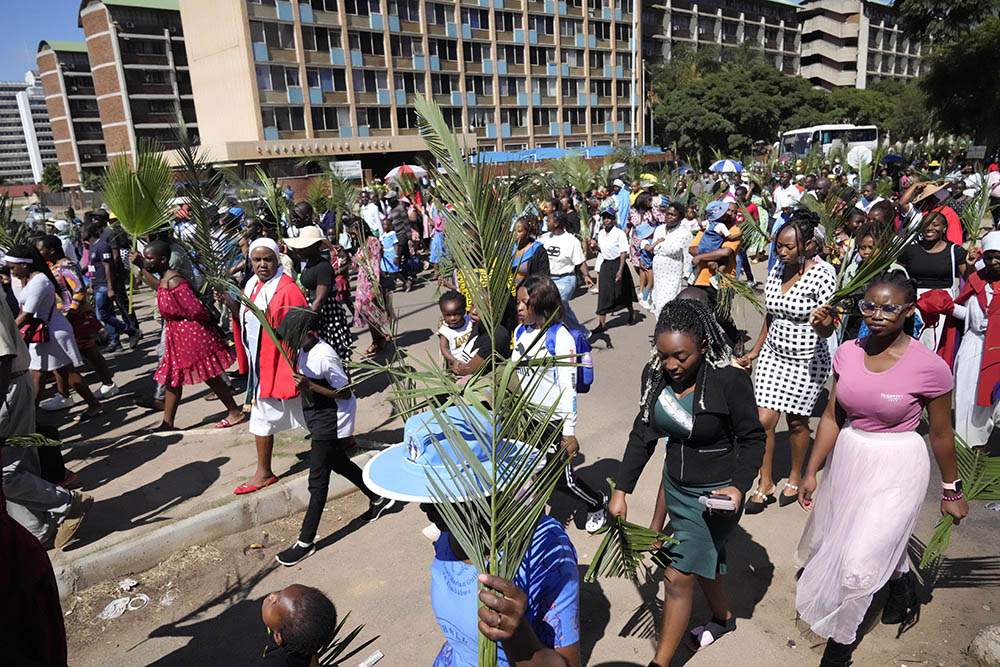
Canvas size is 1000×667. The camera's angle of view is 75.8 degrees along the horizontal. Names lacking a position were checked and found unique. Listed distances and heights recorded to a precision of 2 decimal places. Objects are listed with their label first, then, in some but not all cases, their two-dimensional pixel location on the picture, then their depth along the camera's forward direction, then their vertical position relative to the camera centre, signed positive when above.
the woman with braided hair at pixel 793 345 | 4.17 -1.22
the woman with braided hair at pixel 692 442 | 2.75 -1.21
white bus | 35.16 +1.09
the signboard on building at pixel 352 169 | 26.62 +0.48
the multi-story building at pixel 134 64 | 58.16 +11.45
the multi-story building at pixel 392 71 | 44.16 +8.17
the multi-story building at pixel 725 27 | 69.19 +15.39
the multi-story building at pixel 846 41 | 81.56 +14.54
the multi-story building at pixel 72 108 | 70.75 +9.51
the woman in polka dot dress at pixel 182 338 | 5.97 -1.40
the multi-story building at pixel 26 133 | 146.38 +16.36
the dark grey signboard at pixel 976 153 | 15.02 -0.10
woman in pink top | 2.79 -1.35
